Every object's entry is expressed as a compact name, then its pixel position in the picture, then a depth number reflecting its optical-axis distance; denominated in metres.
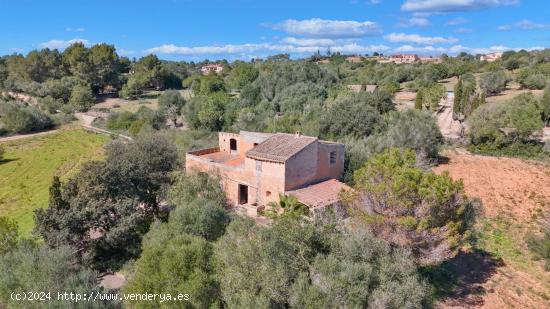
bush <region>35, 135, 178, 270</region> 19.27
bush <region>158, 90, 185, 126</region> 61.75
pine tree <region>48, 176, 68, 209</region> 19.78
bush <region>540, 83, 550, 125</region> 48.12
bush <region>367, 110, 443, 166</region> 34.62
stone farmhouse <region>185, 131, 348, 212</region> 23.47
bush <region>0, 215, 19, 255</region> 17.97
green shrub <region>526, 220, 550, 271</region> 20.72
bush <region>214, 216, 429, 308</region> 12.39
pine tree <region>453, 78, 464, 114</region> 54.75
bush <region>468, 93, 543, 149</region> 40.31
